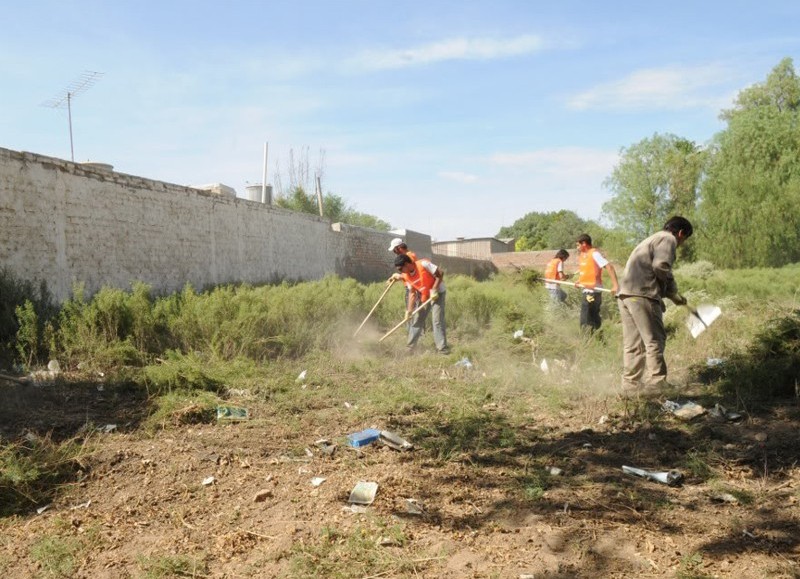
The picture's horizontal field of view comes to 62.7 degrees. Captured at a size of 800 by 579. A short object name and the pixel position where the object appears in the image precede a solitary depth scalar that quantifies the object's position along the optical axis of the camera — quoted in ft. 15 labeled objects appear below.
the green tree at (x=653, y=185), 106.42
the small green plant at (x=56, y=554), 10.71
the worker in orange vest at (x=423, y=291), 28.32
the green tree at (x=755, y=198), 74.54
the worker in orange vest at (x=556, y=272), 34.19
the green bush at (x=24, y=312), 23.36
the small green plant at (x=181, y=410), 17.25
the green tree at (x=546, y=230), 165.37
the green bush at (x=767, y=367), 18.56
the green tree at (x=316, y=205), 96.02
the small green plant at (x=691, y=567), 9.41
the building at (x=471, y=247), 127.72
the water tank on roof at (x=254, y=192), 59.82
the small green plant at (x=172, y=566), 10.30
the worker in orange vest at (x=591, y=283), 28.73
